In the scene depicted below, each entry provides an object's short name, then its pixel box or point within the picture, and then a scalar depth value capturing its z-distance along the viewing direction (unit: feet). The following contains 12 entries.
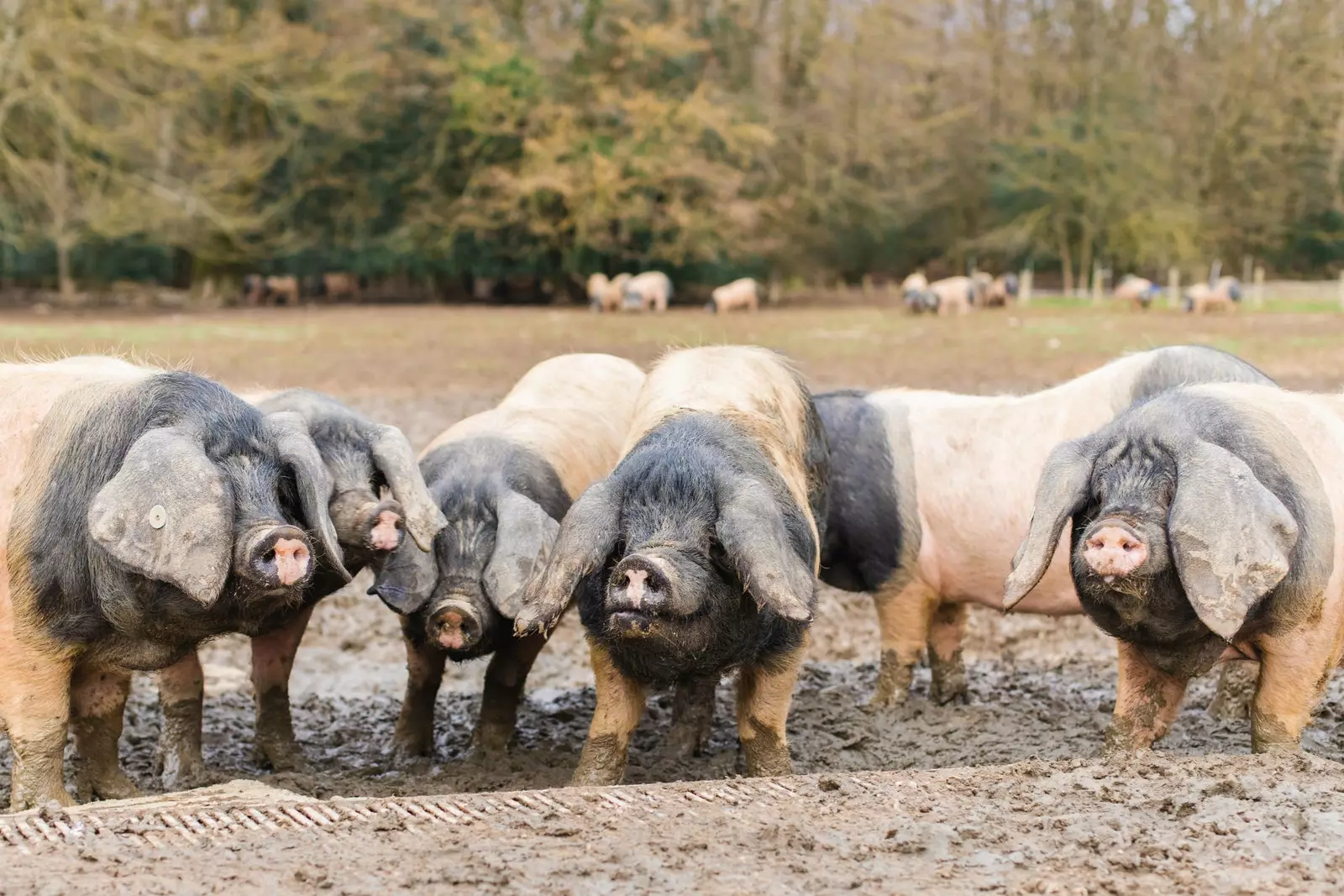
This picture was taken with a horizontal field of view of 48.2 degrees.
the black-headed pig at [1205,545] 14.85
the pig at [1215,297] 104.01
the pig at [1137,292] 109.19
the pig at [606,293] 108.47
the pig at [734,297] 111.75
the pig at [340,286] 125.70
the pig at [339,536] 18.07
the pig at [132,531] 14.92
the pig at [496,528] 18.43
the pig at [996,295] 116.06
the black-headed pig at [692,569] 15.19
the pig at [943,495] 21.31
